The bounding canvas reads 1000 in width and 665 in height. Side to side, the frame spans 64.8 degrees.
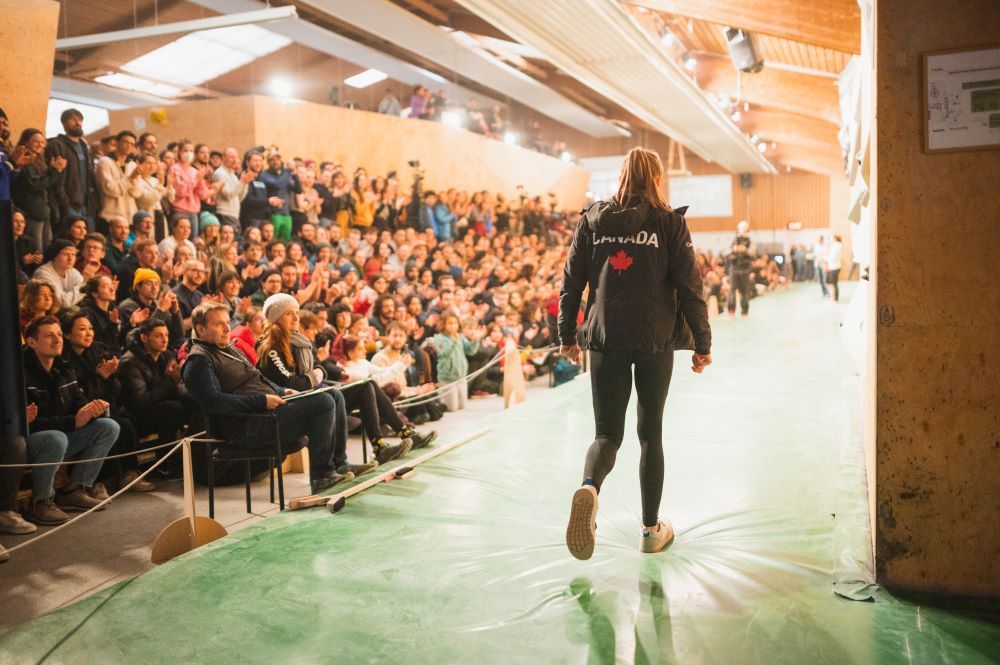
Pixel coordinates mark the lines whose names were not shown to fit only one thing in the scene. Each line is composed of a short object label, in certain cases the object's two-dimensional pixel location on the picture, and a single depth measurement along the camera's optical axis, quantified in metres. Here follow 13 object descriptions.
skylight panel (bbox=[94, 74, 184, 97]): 9.62
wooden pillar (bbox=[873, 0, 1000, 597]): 2.38
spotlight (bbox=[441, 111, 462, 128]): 14.16
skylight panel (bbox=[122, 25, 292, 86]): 10.52
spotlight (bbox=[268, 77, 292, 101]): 11.51
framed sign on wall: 2.35
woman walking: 2.70
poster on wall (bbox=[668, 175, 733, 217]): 25.78
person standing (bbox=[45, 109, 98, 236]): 5.77
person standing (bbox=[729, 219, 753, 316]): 11.57
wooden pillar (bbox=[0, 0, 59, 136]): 6.35
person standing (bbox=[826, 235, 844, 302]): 14.16
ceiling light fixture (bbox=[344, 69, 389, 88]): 13.14
